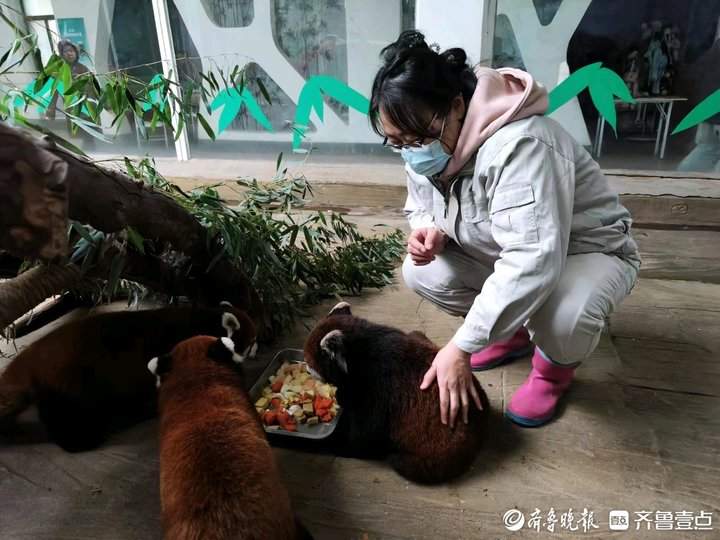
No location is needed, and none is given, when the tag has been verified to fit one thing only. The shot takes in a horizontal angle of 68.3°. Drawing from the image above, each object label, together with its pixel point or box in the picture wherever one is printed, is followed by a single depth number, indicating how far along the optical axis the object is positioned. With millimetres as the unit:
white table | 3818
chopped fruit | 1990
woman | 1613
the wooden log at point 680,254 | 3432
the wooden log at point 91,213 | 921
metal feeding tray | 1916
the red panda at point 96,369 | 1935
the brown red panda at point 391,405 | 1728
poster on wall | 4812
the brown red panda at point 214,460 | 1267
